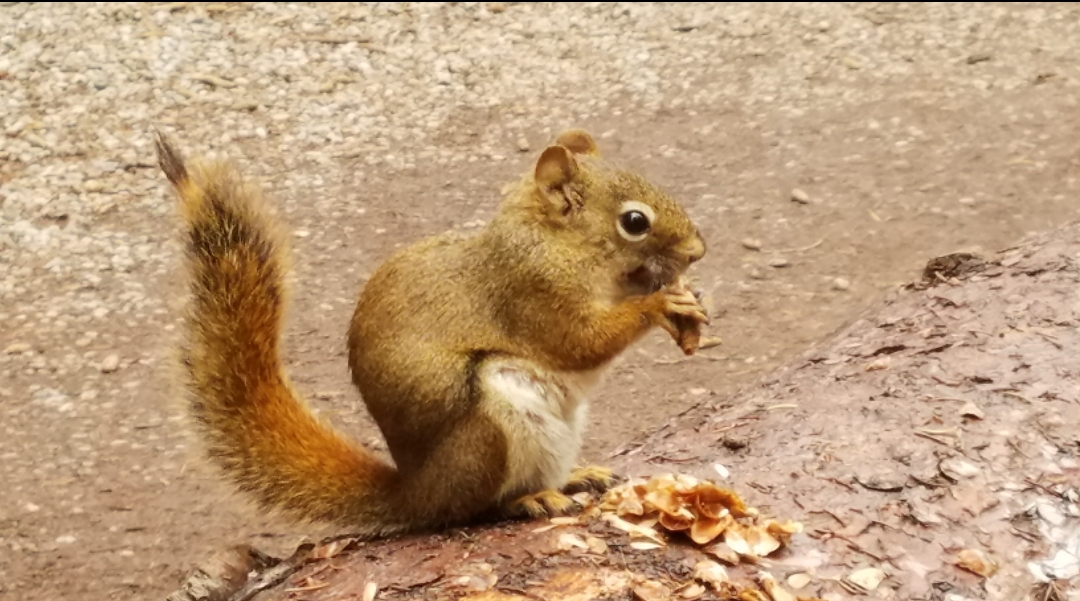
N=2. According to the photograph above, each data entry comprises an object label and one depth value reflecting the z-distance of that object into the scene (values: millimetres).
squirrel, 2438
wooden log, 2398
